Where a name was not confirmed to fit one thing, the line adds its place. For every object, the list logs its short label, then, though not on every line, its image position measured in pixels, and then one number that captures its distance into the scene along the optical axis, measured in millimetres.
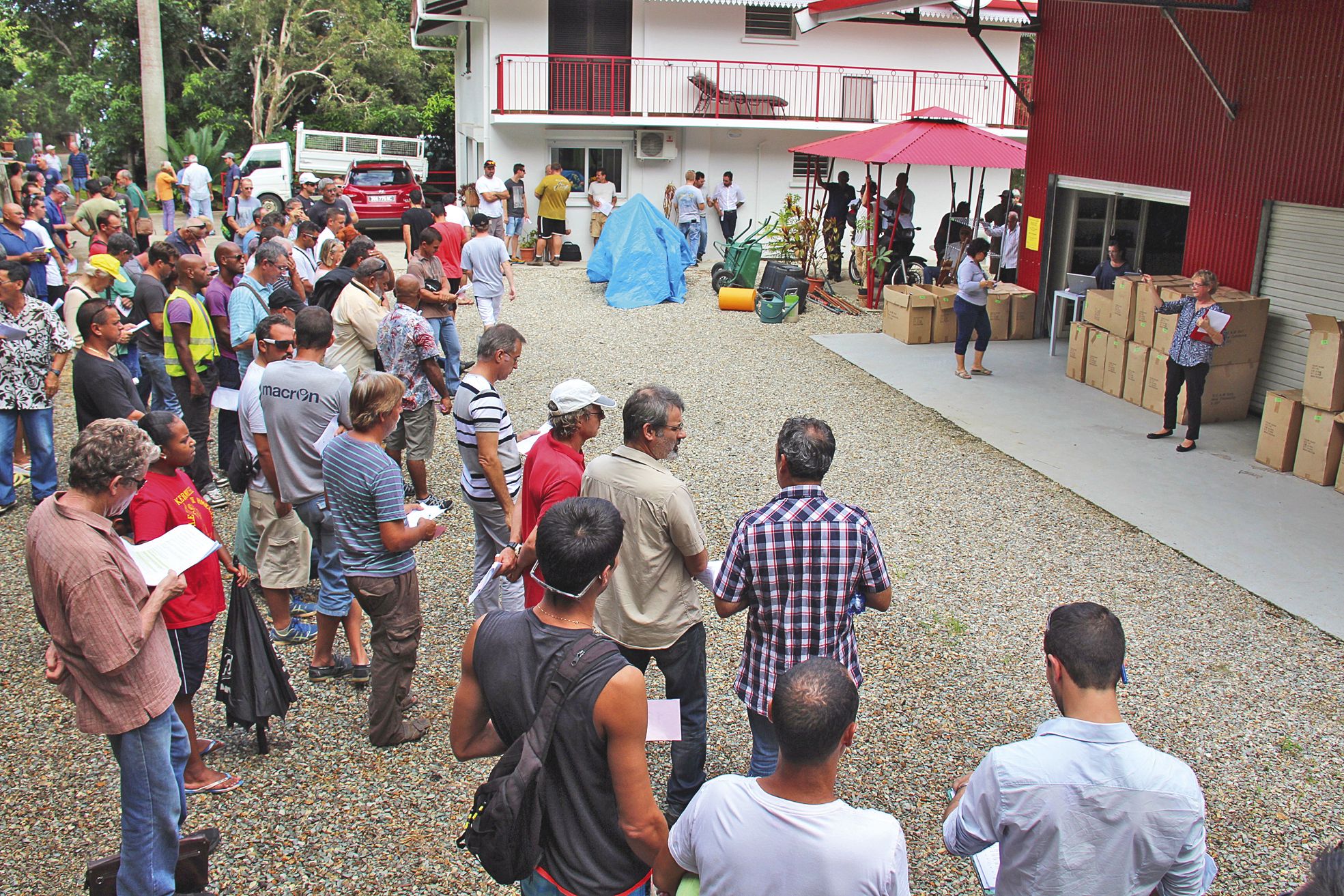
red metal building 9375
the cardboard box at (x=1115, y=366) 10711
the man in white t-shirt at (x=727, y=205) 20219
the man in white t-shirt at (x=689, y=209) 18469
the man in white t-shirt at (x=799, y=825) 2125
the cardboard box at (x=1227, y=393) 9875
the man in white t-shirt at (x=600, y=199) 20234
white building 20734
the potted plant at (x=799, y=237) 16094
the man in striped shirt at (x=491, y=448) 5008
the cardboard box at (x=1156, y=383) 10109
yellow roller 15328
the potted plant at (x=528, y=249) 19594
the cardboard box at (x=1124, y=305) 10391
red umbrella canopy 13188
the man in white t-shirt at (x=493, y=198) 16469
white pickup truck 23516
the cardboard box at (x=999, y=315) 13484
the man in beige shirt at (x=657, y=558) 3789
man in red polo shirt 4293
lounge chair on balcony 21125
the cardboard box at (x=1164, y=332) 9914
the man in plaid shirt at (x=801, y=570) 3533
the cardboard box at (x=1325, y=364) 7973
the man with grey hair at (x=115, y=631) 3197
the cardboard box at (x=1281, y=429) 8469
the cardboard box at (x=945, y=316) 13289
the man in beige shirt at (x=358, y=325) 7387
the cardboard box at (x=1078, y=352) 11438
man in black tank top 2449
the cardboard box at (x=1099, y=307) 10891
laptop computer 12125
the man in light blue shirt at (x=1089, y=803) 2398
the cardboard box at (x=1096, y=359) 11062
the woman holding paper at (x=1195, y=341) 8664
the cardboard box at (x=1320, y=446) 8117
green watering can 14594
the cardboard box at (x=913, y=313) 13242
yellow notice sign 13625
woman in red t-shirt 3955
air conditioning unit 21359
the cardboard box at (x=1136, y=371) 10383
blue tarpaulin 15711
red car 21938
